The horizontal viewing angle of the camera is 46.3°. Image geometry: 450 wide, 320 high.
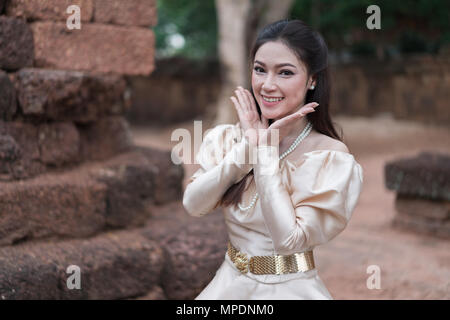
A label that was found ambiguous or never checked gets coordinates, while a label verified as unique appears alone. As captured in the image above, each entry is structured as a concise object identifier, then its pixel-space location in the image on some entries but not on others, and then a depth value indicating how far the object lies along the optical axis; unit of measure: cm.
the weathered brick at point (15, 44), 297
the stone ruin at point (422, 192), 559
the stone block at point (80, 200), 289
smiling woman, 188
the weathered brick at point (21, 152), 294
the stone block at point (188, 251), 323
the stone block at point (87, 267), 268
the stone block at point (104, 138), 350
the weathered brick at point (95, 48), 317
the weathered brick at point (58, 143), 315
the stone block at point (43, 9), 305
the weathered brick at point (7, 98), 294
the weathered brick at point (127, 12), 346
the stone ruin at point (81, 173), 291
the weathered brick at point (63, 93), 300
